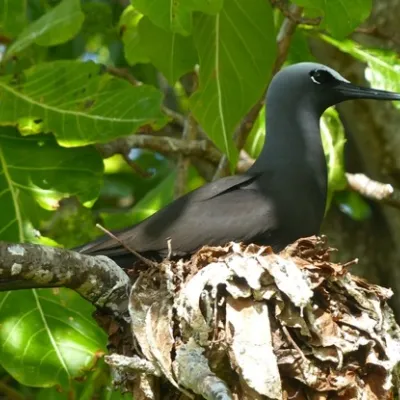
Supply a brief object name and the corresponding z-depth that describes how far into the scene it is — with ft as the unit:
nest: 27.66
